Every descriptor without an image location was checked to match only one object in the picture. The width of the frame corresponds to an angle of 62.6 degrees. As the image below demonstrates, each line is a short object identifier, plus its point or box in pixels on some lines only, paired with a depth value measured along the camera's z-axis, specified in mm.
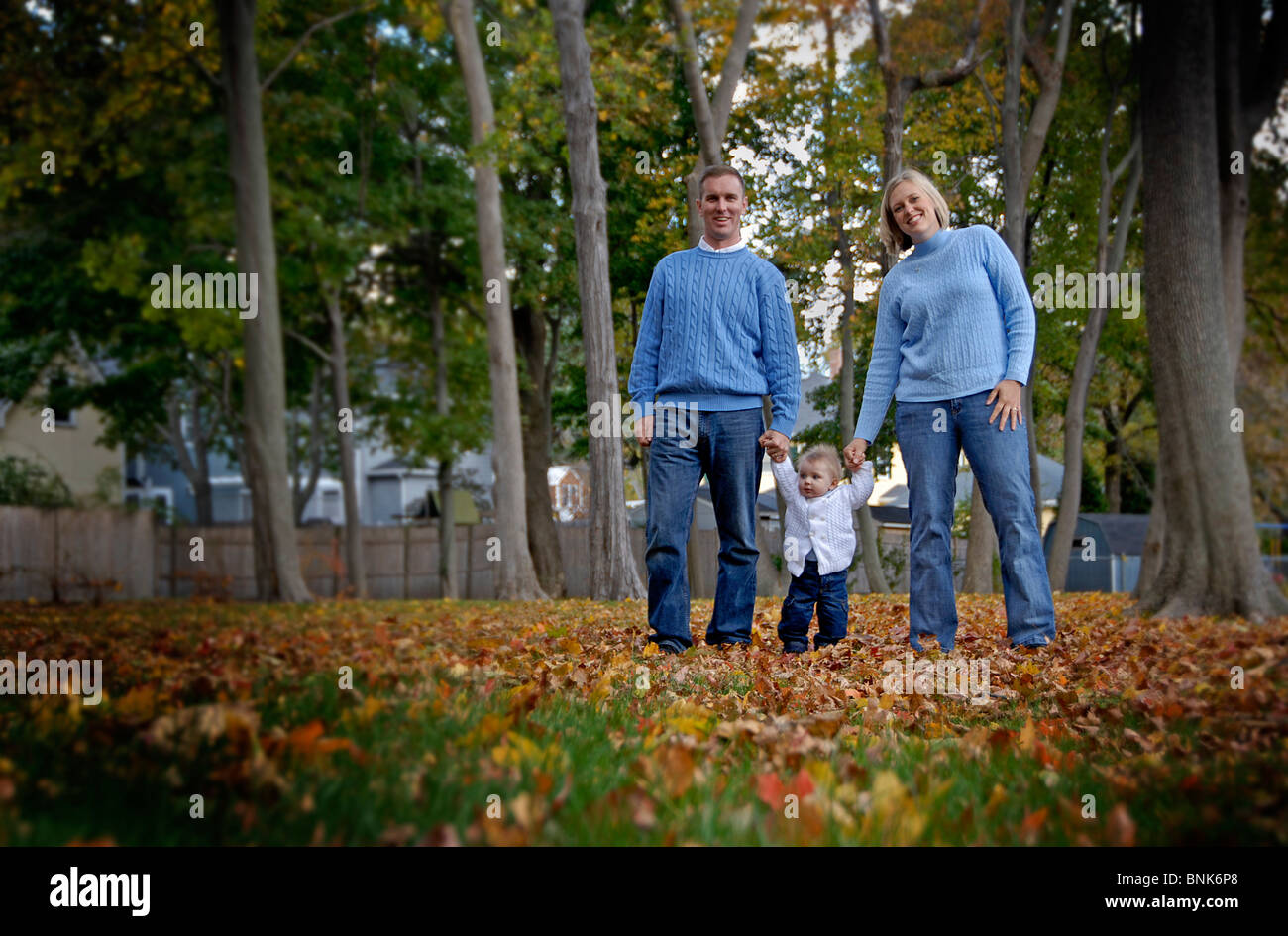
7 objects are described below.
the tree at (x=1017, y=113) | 14914
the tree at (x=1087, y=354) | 16734
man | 5160
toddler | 5629
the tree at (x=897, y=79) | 12445
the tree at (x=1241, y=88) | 8961
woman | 4988
